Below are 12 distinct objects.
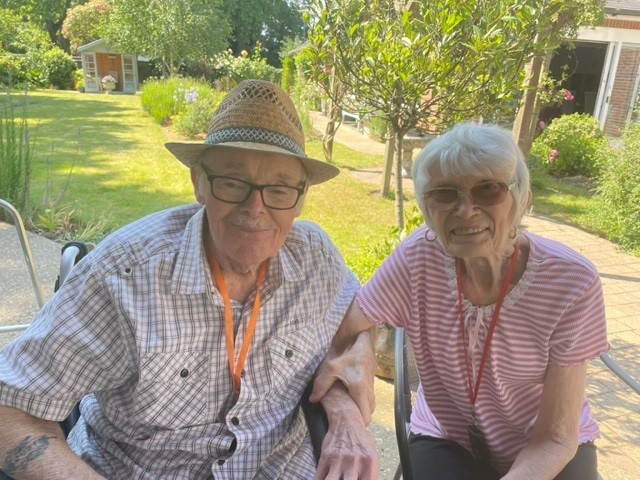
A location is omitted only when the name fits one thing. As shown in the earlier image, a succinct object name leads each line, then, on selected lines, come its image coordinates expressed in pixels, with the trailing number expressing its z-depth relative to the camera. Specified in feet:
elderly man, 4.17
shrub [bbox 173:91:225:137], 37.40
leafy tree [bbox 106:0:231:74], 69.05
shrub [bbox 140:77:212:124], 43.82
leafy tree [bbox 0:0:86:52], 63.16
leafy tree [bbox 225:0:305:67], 115.24
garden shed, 92.94
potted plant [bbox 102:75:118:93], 89.04
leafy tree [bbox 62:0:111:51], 92.27
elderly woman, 4.76
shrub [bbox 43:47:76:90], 84.38
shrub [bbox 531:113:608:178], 30.01
